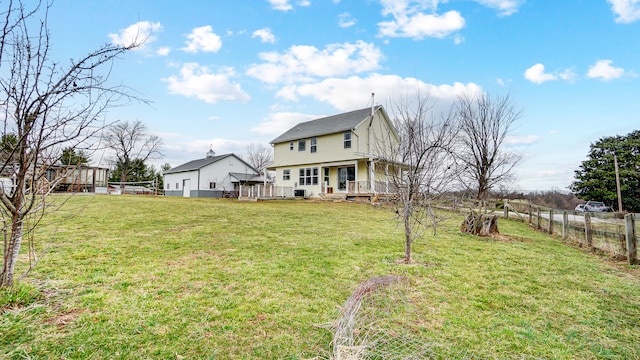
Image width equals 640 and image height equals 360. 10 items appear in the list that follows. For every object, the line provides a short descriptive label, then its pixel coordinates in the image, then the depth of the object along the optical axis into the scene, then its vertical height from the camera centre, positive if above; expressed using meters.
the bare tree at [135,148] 36.19 +6.31
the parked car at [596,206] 27.48 -1.97
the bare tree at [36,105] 2.44 +0.85
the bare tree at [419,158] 5.09 +0.62
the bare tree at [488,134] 11.07 +2.35
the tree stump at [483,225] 8.46 -1.11
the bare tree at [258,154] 46.72 +6.53
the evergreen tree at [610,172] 27.53 +1.54
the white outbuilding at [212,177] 28.55 +1.77
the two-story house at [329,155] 18.69 +2.71
